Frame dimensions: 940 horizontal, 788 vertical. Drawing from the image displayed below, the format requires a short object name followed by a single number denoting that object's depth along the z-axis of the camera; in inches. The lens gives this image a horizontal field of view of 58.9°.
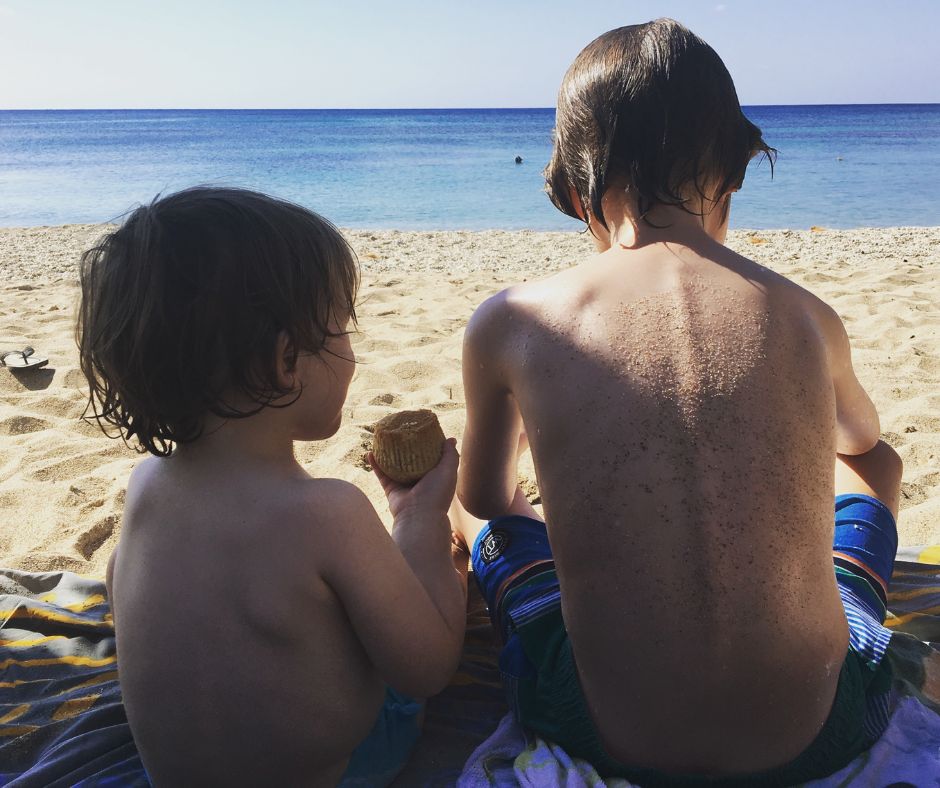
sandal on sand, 171.9
